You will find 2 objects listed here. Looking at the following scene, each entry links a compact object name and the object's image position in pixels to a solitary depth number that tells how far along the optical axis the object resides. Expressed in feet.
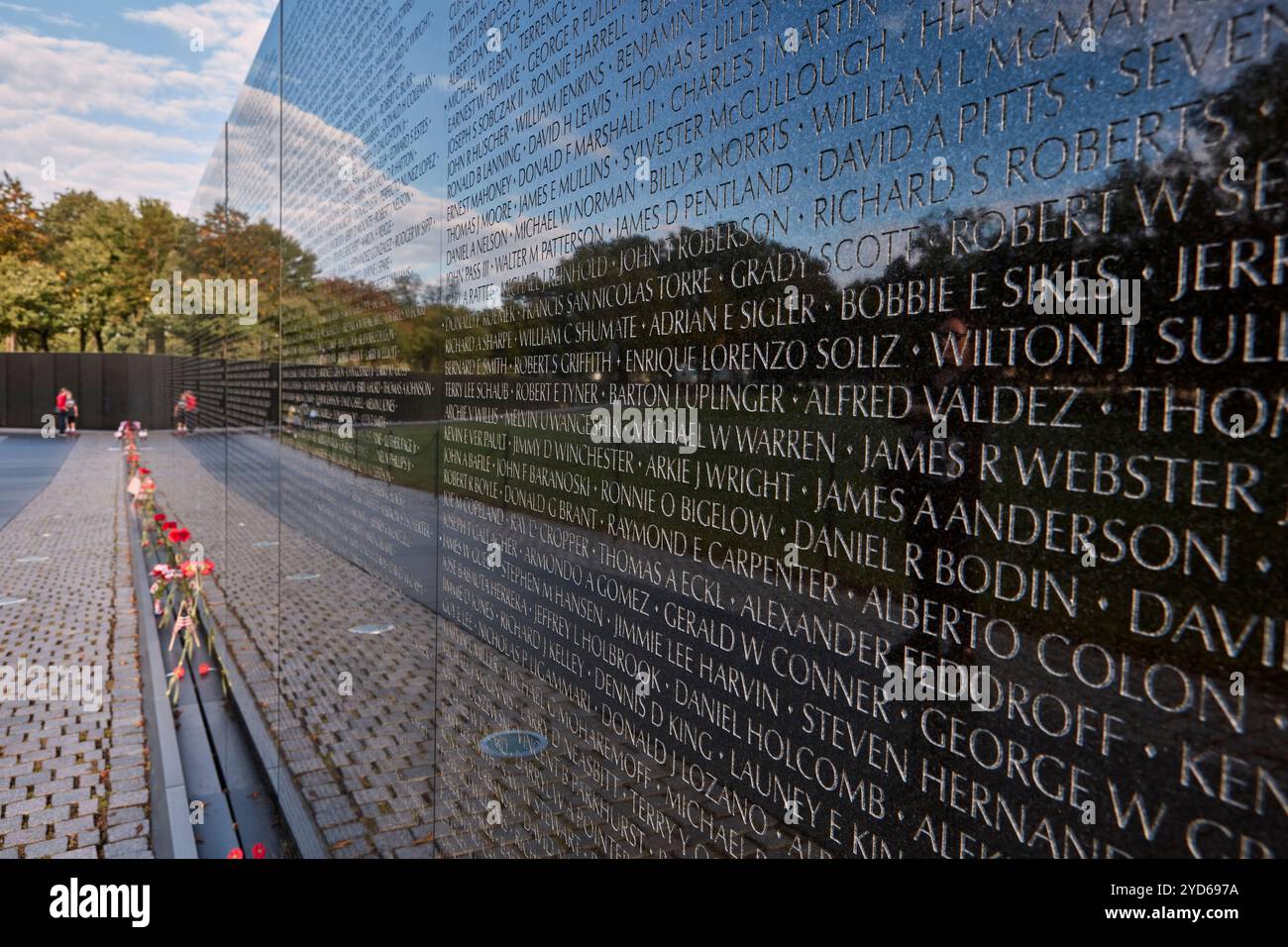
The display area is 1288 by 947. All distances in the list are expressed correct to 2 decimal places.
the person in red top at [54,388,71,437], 113.38
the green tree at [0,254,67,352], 132.87
